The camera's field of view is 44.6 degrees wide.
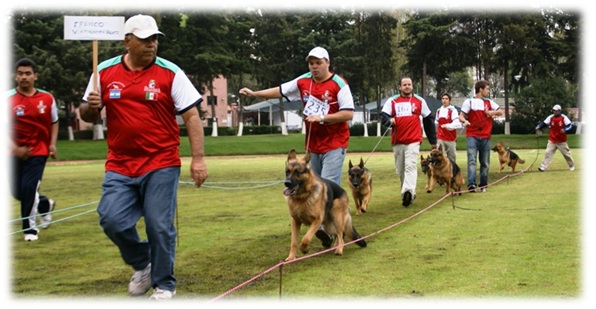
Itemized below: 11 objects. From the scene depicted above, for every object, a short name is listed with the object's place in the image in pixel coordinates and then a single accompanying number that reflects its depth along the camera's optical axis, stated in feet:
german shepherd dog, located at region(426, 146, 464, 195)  50.08
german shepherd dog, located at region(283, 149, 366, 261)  25.67
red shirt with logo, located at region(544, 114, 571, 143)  71.46
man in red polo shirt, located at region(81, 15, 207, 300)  19.39
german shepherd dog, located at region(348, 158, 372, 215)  39.34
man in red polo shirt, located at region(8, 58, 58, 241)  31.01
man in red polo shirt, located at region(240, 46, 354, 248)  28.22
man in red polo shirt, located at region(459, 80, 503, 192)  50.49
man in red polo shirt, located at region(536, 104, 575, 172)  71.51
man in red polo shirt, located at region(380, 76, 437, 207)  43.16
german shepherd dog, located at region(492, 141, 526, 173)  74.84
